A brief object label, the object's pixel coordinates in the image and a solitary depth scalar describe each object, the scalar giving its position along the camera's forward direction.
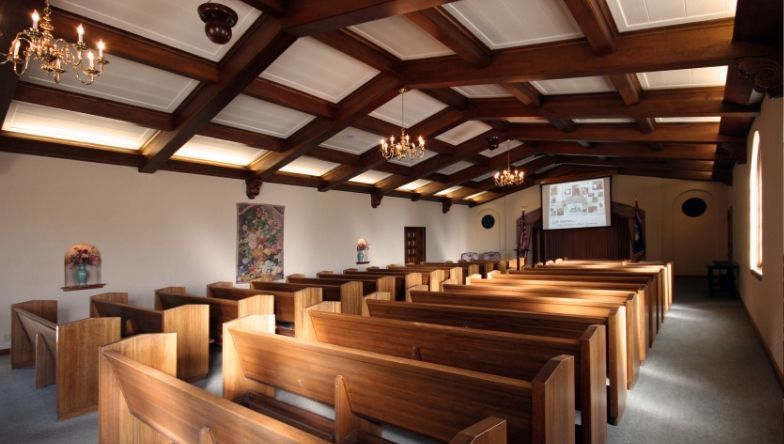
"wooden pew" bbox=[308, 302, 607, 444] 2.17
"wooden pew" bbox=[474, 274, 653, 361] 3.81
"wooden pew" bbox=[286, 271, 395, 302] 6.39
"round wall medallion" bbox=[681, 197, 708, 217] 10.80
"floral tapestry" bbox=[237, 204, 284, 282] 7.41
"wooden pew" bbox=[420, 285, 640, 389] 3.25
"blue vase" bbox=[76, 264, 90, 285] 5.41
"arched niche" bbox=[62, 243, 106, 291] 5.35
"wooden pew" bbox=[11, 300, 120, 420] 3.01
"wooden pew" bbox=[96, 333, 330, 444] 1.26
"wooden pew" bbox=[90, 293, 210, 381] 3.66
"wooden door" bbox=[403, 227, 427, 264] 11.88
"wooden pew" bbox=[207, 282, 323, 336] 4.68
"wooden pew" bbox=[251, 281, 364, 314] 5.52
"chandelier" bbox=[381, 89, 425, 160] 5.65
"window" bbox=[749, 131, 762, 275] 5.21
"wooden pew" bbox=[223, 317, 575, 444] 1.57
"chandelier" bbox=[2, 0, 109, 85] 2.34
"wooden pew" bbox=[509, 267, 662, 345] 4.63
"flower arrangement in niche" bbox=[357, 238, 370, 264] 9.98
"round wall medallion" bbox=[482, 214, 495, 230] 14.31
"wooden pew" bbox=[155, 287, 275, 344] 4.27
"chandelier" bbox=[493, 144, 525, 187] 8.70
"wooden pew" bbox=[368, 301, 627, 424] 2.72
